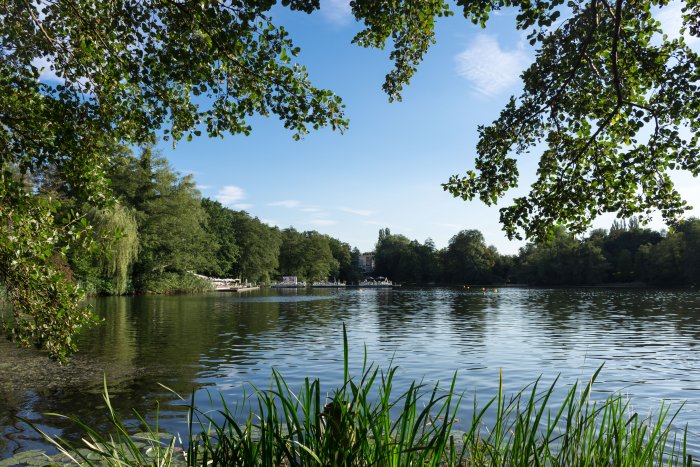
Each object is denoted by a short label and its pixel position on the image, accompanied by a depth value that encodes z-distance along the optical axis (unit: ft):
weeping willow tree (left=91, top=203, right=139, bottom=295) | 135.23
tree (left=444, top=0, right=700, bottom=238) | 16.93
